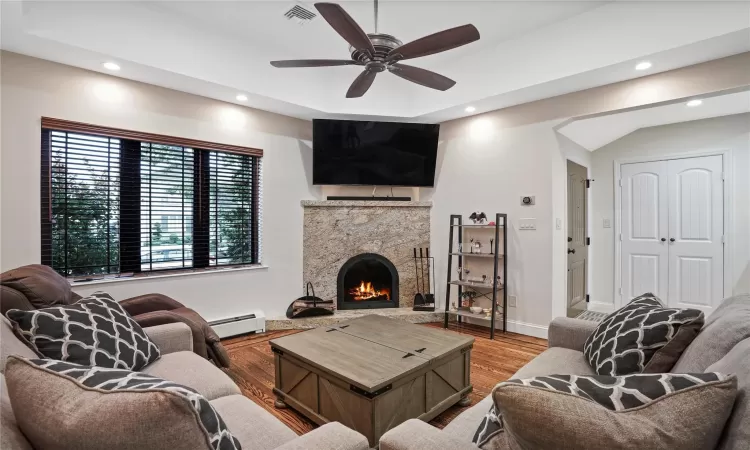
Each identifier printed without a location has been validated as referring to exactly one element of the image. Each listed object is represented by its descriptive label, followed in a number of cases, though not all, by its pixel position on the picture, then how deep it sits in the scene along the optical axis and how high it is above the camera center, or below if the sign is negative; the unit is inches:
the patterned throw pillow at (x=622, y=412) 27.4 -15.1
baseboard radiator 145.9 -41.9
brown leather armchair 68.8 -16.8
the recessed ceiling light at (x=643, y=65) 115.1 +52.3
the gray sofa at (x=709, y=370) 30.1 -17.3
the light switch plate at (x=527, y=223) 155.0 +0.8
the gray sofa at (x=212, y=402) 35.2 -28.5
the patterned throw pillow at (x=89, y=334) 58.1 -19.2
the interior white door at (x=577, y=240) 173.6 -7.8
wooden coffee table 73.1 -33.5
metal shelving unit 155.3 -24.1
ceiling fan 76.9 +43.3
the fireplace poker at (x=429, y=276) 186.9 -26.8
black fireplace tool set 186.2 -25.0
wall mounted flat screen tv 173.3 +36.0
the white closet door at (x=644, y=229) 180.1 -2.3
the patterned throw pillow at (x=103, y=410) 27.0 -14.6
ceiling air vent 118.4 +72.4
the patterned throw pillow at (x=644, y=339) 54.2 -18.8
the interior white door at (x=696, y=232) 165.6 -3.7
